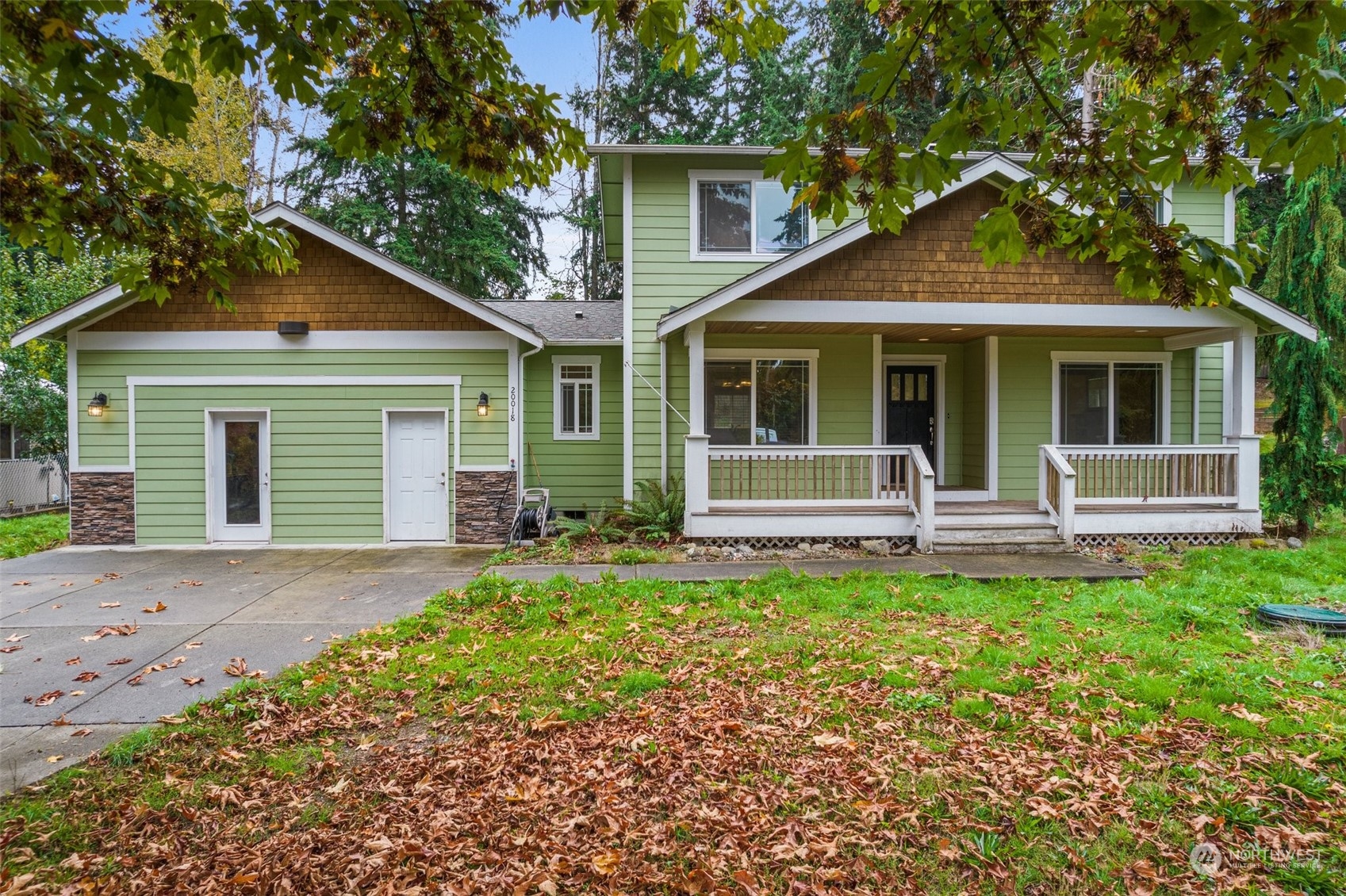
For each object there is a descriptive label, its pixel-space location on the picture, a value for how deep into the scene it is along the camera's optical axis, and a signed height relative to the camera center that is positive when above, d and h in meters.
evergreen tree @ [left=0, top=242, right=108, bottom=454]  13.20 +1.94
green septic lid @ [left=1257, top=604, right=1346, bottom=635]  4.85 -1.41
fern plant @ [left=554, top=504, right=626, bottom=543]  8.80 -1.28
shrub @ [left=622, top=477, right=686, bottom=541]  8.79 -1.06
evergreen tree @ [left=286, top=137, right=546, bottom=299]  19.39 +7.60
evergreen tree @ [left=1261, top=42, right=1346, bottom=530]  8.98 +1.13
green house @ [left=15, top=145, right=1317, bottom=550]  8.24 +0.82
